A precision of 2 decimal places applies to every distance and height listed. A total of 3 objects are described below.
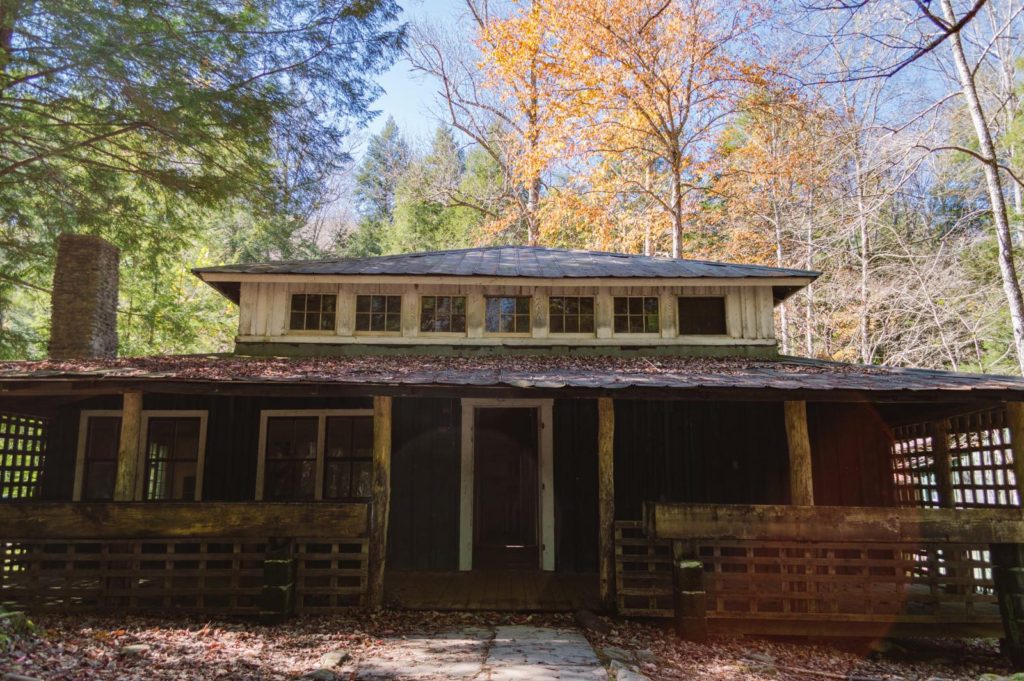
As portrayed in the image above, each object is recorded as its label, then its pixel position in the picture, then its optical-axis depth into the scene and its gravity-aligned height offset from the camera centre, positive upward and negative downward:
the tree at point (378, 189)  31.77 +14.17
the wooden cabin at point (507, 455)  6.49 +0.01
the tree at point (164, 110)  8.41 +5.00
